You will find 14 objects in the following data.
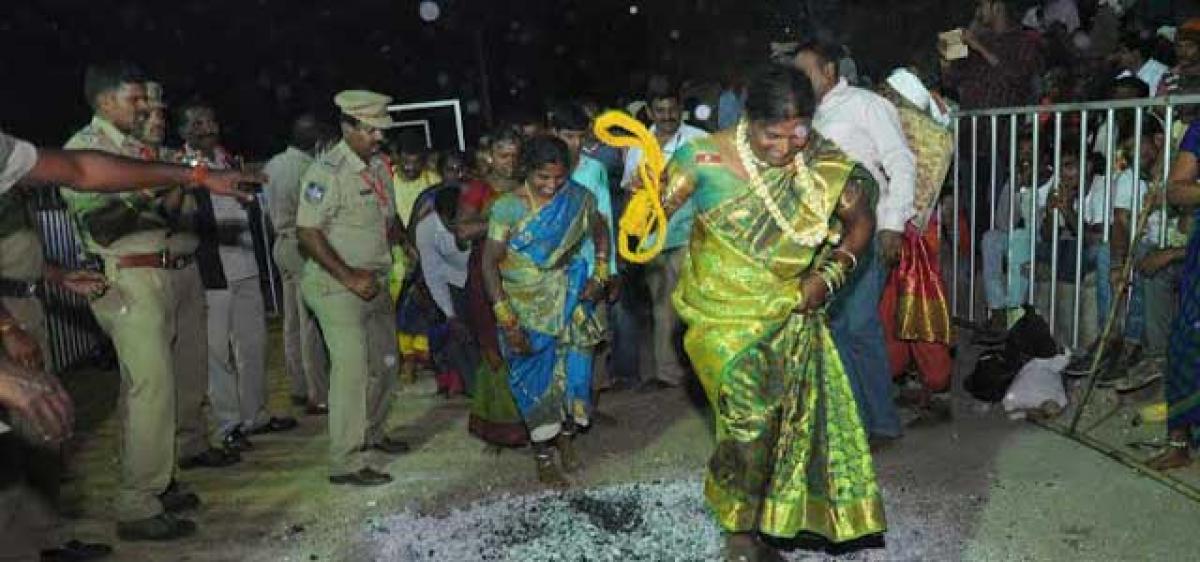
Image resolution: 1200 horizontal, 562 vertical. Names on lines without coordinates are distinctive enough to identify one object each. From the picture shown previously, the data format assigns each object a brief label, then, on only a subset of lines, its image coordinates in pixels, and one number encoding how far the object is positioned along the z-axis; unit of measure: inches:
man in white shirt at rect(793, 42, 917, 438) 203.0
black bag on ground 243.1
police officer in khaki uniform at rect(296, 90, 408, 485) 212.8
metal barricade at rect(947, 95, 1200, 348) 235.9
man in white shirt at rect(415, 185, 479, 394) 286.4
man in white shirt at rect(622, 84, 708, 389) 279.0
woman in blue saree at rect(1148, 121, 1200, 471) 188.9
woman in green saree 148.7
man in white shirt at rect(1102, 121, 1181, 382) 233.1
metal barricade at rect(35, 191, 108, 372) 360.8
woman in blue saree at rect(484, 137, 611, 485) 210.2
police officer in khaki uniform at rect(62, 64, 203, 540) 190.2
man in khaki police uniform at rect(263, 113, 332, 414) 284.4
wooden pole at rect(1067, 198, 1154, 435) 202.2
